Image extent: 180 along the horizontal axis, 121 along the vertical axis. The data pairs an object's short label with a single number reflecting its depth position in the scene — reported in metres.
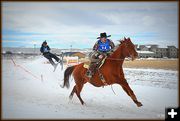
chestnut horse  4.82
